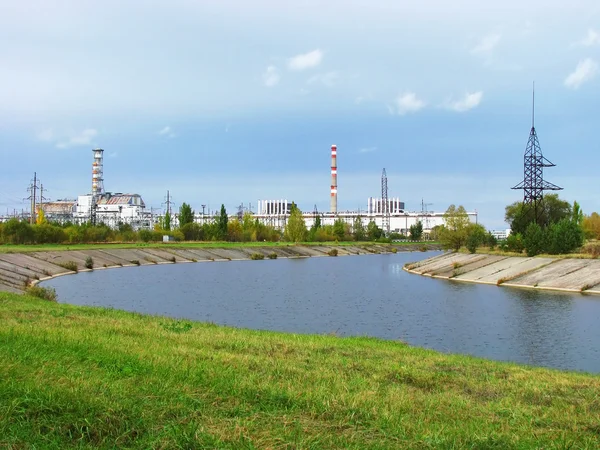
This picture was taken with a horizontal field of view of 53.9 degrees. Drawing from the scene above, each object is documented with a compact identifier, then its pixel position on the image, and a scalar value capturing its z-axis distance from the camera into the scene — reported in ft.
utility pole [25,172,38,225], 362.94
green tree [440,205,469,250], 244.42
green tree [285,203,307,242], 410.52
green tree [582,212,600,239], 272.35
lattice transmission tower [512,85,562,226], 201.05
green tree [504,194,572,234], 217.15
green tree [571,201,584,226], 225.07
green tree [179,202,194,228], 386.95
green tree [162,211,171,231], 392.47
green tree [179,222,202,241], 371.90
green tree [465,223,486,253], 218.79
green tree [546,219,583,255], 175.83
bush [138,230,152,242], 331.02
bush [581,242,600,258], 163.26
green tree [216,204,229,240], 374.22
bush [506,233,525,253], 194.93
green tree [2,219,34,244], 255.70
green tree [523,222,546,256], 181.57
